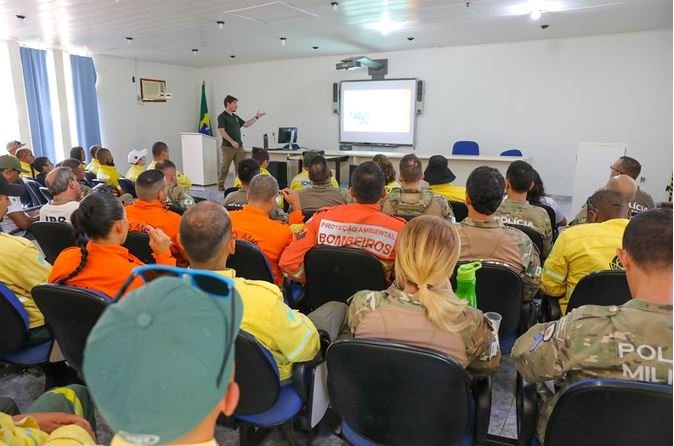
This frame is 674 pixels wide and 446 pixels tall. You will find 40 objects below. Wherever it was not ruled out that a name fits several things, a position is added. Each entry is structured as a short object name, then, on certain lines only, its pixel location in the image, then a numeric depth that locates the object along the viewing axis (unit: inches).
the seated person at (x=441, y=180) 154.1
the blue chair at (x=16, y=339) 72.1
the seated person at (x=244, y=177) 150.6
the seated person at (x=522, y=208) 111.4
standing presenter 331.9
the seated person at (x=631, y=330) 42.4
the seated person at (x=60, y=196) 123.9
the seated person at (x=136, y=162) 218.0
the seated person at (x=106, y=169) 223.0
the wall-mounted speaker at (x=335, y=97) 388.5
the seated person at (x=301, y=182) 196.0
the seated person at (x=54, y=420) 42.1
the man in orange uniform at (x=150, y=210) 114.8
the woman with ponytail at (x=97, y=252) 71.5
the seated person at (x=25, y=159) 222.7
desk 288.5
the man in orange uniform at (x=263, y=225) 99.7
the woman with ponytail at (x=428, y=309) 52.0
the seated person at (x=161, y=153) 218.1
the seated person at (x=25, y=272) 78.4
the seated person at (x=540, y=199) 140.2
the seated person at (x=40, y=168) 214.1
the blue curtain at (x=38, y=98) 326.6
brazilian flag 459.8
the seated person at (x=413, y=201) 124.9
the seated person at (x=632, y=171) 134.2
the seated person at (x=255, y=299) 57.1
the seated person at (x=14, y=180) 147.0
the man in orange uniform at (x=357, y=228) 91.0
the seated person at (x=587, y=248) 80.0
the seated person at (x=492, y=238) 83.3
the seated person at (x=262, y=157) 197.3
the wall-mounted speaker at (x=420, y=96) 351.6
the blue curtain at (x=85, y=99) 362.0
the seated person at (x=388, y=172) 169.9
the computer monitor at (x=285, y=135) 358.9
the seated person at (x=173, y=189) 166.4
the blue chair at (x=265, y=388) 55.4
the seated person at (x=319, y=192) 146.2
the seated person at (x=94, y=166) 230.8
